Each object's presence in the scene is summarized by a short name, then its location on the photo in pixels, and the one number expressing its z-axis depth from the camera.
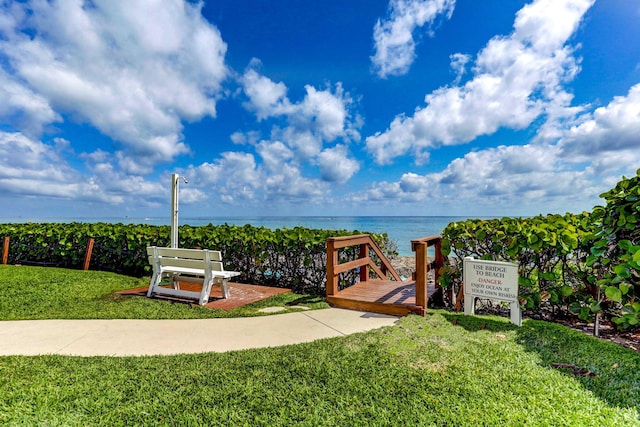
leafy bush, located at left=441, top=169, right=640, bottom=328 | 3.65
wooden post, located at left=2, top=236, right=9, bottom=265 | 9.76
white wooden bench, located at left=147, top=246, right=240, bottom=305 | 5.15
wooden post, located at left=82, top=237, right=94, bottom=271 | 8.78
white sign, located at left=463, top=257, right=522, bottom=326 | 4.14
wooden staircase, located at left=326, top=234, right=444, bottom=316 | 4.57
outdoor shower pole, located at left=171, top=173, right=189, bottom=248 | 6.49
